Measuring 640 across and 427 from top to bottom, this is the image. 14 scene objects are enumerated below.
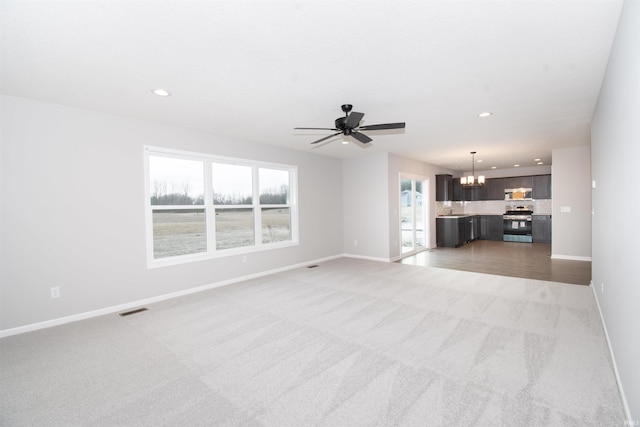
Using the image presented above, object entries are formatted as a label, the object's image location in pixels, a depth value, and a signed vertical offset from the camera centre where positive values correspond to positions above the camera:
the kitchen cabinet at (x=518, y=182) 9.39 +0.89
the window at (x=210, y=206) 4.29 +0.14
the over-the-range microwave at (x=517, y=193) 9.58 +0.50
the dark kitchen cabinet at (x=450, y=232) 8.60 -0.67
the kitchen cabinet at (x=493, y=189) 10.00 +0.69
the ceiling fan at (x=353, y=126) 3.22 +1.02
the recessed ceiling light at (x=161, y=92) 3.08 +1.33
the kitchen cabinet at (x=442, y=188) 8.96 +0.68
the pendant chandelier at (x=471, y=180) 7.67 +0.78
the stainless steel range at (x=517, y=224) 9.28 -0.51
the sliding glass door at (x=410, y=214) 7.55 -0.10
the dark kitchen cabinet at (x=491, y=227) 9.96 -0.64
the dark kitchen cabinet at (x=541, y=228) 8.88 -0.63
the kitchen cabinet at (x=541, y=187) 8.95 +0.66
